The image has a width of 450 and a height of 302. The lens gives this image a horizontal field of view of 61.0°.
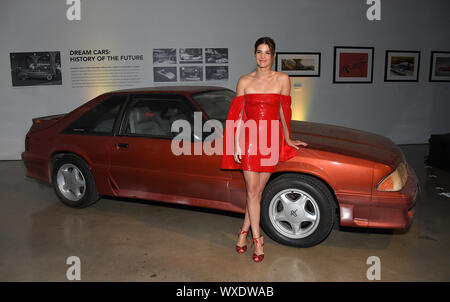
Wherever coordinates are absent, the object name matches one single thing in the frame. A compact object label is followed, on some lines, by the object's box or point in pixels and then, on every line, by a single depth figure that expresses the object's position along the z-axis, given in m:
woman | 2.94
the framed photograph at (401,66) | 7.88
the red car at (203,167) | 3.13
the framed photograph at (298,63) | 7.58
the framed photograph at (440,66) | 8.05
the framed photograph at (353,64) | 7.71
